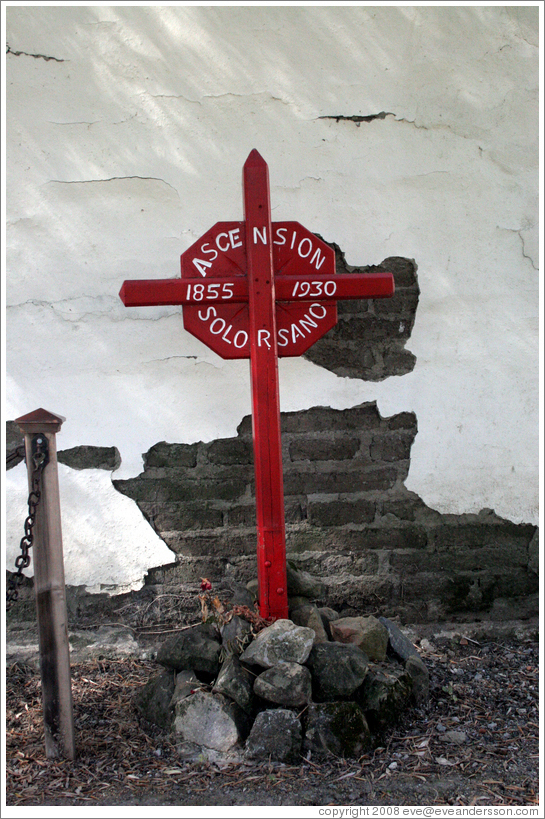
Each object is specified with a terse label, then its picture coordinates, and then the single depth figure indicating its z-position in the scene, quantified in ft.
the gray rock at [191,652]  8.11
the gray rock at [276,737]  7.37
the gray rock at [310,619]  8.59
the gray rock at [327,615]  9.08
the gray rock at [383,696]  7.83
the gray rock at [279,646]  7.75
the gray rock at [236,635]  8.05
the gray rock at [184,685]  7.89
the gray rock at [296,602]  8.86
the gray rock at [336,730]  7.43
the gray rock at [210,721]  7.52
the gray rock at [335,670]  7.73
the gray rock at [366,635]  8.63
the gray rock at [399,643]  8.96
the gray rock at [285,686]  7.57
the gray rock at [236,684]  7.64
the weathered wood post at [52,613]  7.44
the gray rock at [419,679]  8.57
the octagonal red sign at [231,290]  8.52
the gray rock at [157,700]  8.07
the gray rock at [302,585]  9.10
